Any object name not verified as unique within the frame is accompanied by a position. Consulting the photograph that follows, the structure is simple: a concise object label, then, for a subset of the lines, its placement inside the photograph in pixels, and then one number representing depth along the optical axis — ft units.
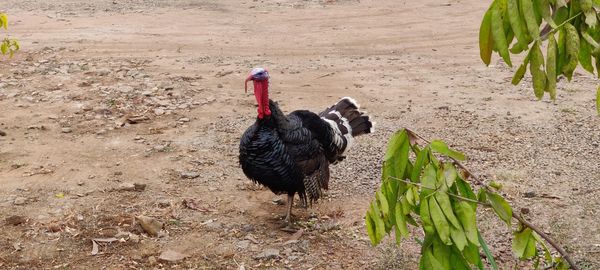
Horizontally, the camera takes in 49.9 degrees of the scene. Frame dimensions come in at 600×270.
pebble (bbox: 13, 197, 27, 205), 20.18
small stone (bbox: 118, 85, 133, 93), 31.45
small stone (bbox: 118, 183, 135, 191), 21.35
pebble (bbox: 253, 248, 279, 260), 17.69
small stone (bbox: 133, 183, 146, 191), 21.39
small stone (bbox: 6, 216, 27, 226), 18.85
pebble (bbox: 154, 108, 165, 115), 28.68
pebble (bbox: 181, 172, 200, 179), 22.41
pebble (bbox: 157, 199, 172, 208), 20.35
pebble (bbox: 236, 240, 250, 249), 18.23
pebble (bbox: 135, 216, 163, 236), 18.56
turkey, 18.44
